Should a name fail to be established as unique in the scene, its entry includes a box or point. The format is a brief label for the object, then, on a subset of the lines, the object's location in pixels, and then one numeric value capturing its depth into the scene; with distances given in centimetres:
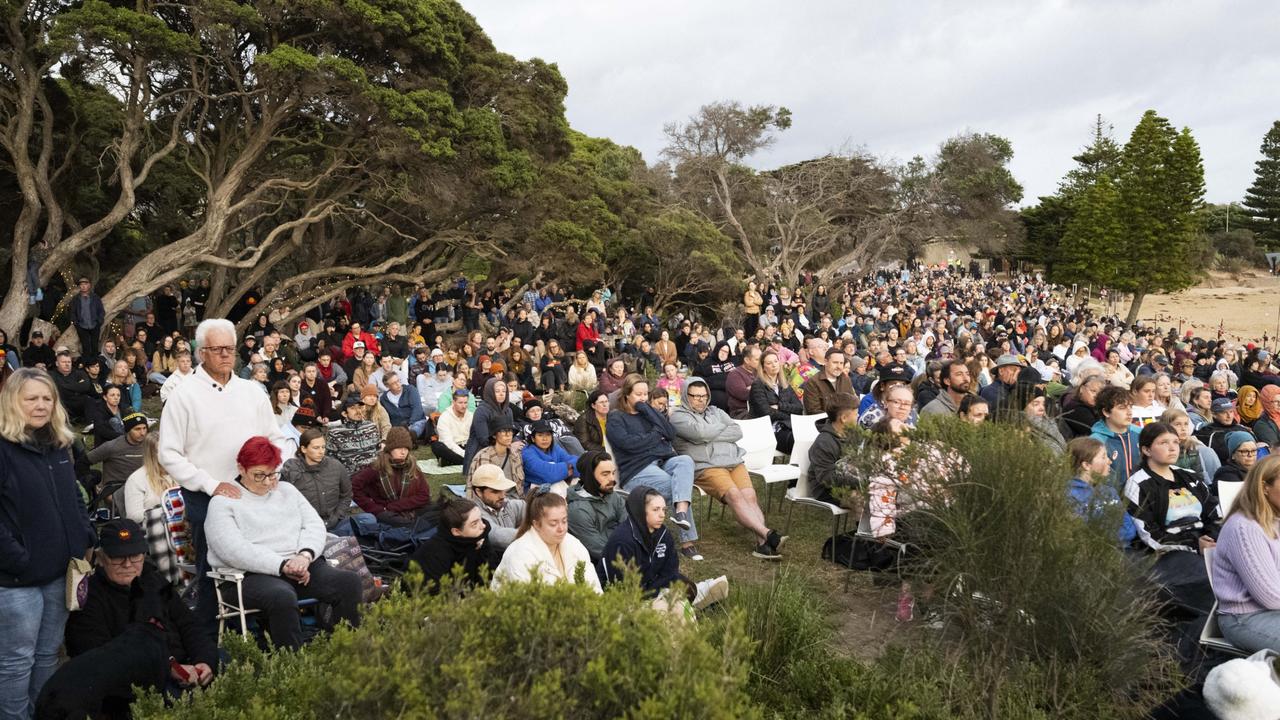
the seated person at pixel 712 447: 675
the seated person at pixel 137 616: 363
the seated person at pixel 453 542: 460
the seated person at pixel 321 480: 593
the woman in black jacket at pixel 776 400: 879
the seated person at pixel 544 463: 669
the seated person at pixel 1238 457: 620
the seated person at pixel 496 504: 546
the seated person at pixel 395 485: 621
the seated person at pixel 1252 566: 376
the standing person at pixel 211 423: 376
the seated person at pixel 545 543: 421
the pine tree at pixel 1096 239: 4106
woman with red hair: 399
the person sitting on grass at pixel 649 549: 470
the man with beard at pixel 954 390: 739
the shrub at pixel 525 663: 201
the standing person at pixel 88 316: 1252
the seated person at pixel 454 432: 902
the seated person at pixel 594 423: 746
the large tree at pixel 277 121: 1384
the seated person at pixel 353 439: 799
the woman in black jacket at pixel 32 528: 322
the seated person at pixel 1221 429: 755
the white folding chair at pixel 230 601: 404
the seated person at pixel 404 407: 1005
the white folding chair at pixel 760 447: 746
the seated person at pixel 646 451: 646
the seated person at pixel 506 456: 665
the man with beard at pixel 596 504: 560
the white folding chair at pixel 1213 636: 385
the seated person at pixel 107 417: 792
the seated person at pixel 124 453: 652
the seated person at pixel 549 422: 731
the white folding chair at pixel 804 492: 599
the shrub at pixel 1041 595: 339
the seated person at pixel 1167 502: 517
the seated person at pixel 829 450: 628
